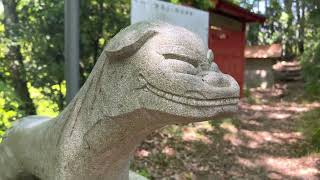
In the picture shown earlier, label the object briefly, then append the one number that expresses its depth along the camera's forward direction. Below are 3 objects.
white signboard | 3.01
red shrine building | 6.27
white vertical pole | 2.30
